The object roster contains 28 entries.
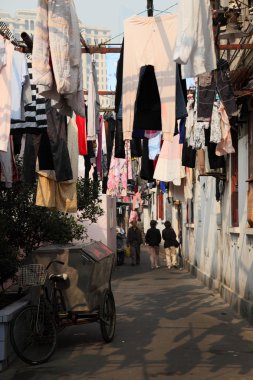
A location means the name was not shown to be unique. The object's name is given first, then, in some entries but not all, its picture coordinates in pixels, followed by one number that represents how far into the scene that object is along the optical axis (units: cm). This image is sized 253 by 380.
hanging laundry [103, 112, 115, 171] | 1544
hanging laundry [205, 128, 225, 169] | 1482
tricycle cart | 970
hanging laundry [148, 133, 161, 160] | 1603
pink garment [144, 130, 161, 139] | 994
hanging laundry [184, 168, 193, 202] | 1873
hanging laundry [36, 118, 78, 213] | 1135
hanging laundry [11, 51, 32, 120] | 812
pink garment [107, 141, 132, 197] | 2291
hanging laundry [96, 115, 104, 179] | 1515
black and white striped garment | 874
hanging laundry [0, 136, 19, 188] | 1060
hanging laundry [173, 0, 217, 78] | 757
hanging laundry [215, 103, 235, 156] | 1186
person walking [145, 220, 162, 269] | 2697
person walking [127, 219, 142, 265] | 3025
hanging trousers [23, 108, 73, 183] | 961
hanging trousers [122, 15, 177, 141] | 862
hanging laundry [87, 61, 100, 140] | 1098
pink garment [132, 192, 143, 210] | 4724
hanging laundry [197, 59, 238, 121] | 1148
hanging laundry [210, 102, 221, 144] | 1177
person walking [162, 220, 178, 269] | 2653
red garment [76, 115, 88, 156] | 1179
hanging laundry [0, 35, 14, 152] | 783
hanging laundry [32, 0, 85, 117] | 714
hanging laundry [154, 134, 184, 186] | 1691
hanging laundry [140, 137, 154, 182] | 1577
